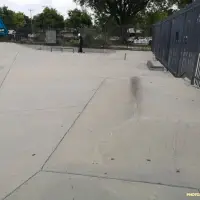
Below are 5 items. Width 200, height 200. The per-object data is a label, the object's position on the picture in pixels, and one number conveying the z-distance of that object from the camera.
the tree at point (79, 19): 62.50
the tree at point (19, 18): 85.75
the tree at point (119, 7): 47.66
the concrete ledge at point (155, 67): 12.01
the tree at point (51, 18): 72.75
